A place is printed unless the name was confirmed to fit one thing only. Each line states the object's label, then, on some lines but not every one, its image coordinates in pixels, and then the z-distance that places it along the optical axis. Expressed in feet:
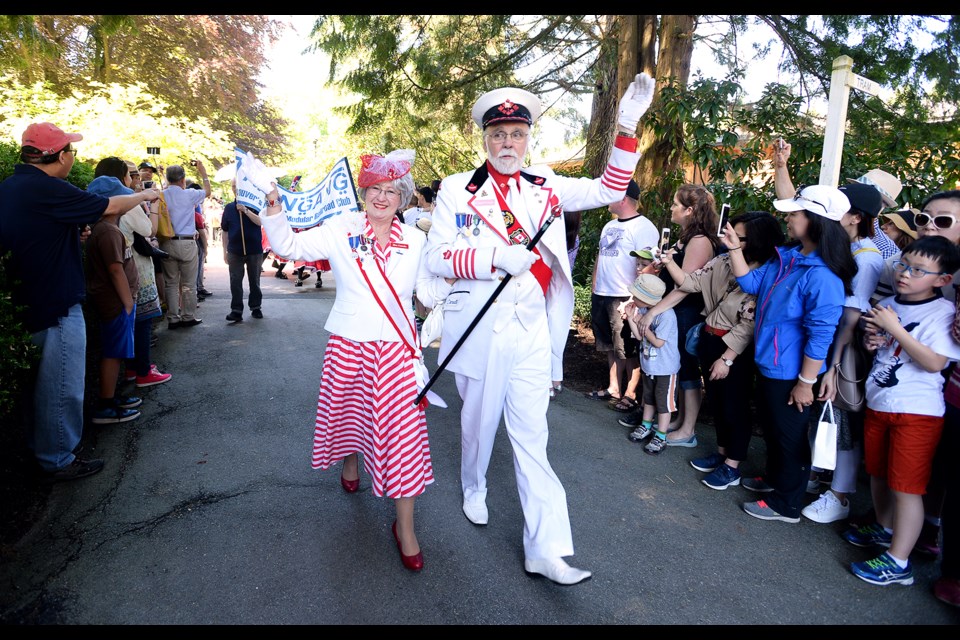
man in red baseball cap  11.30
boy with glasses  9.42
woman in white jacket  9.61
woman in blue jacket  10.64
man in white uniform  9.58
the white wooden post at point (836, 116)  13.46
